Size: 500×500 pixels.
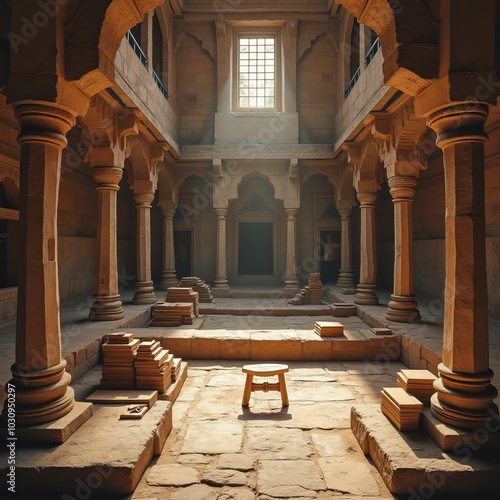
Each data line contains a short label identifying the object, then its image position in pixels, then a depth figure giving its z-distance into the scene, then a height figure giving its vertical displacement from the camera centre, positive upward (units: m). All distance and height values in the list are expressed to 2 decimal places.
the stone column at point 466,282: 3.14 -0.20
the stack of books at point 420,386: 3.60 -1.11
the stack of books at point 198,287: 10.94 -0.81
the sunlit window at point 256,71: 12.80 +5.58
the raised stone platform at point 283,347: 6.51 -1.41
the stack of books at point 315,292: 10.94 -0.93
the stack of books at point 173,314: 7.86 -1.10
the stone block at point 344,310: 9.16 -1.17
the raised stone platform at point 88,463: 2.77 -1.38
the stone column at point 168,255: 12.64 +0.02
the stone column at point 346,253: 12.61 +0.09
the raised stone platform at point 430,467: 2.74 -1.38
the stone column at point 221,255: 12.45 +0.02
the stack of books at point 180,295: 8.96 -0.83
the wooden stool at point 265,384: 4.52 -1.37
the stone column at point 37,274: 3.21 -0.14
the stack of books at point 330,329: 6.67 -1.16
